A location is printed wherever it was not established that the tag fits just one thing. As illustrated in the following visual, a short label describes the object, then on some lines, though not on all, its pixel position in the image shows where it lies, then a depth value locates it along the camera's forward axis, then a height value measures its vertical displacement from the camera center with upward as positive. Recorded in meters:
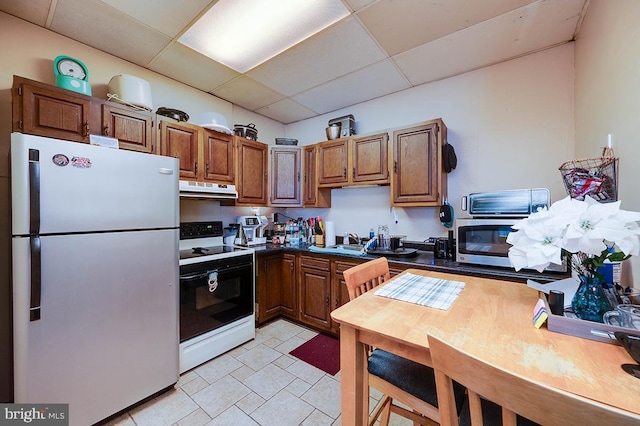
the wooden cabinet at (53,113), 1.56 +0.67
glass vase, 0.85 -0.31
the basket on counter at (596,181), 1.06 +0.13
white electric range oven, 1.98 -0.73
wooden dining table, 0.60 -0.40
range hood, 2.19 +0.21
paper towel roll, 2.97 -0.26
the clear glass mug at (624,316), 0.77 -0.34
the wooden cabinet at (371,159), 2.54 +0.56
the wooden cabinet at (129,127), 1.88 +0.68
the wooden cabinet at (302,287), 2.48 -0.79
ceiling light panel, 1.64 +1.36
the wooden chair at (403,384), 0.94 -0.69
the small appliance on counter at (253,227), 2.90 -0.18
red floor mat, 2.07 -1.26
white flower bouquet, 0.76 -0.08
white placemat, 1.10 -0.39
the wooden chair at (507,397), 0.42 -0.36
